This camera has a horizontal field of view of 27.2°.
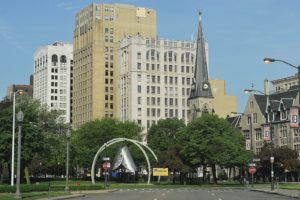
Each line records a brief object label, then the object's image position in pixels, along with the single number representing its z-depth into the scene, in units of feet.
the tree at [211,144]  320.70
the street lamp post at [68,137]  187.10
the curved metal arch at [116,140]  326.73
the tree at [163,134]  465.88
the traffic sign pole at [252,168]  240.67
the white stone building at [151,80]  623.77
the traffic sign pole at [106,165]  256.01
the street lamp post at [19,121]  140.37
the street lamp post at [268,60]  138.82
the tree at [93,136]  396.78
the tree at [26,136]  259.80
